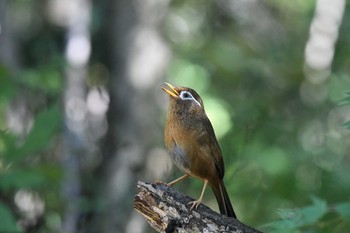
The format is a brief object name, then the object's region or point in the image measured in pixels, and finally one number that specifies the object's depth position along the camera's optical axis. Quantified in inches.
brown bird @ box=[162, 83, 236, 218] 441.7
